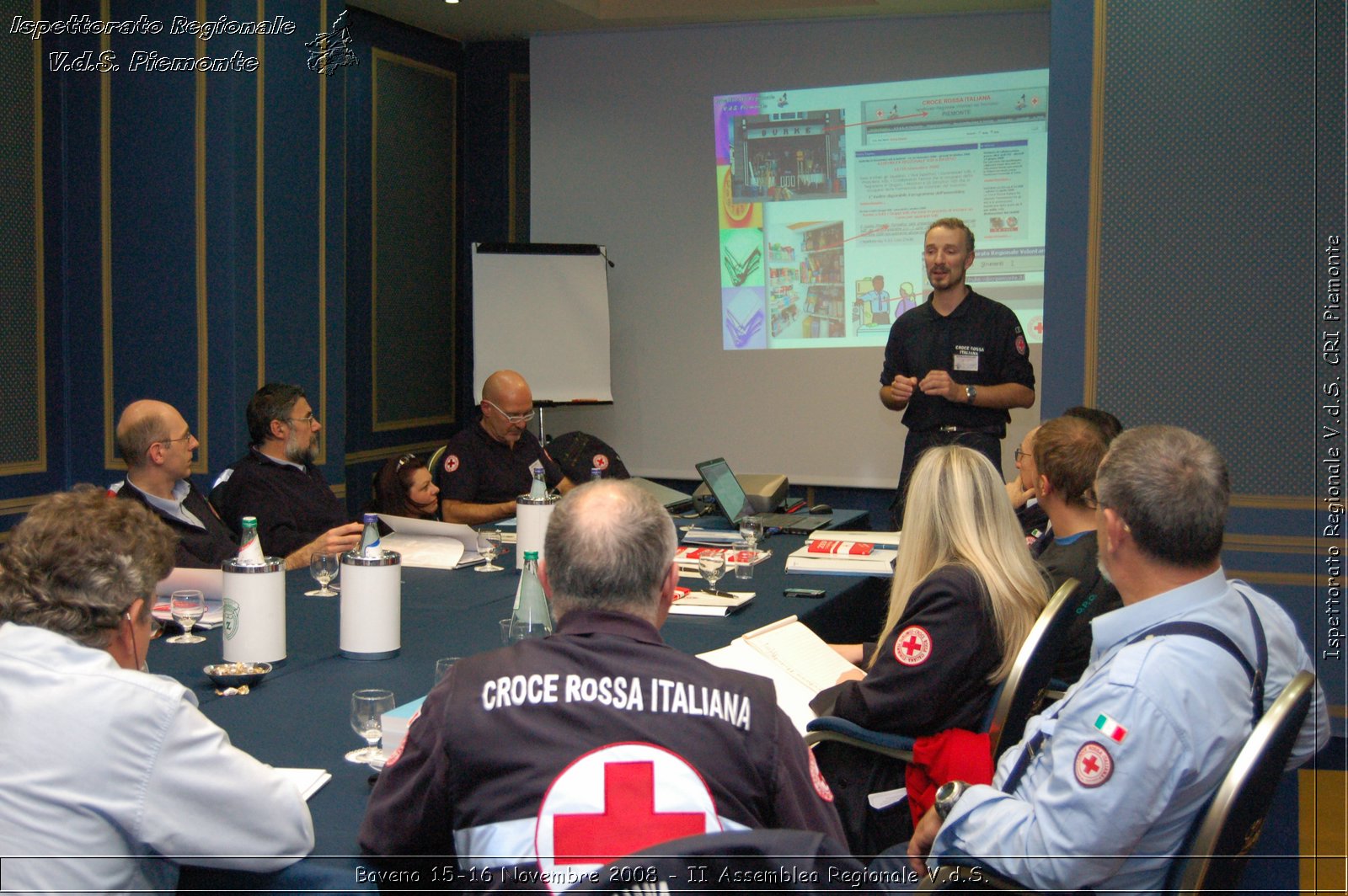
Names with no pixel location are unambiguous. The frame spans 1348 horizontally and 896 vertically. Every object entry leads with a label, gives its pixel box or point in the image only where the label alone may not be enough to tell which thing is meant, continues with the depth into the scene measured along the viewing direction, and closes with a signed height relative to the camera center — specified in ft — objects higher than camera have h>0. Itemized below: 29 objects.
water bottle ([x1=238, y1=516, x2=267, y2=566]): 7.36 -1.15
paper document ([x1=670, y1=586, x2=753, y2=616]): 9.36 -1.93
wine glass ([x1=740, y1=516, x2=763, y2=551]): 12.01 -1.72
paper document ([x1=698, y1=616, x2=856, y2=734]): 7.47 -2.01
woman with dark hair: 13.87 -1.46
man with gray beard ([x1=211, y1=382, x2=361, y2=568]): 12.14 -1.22
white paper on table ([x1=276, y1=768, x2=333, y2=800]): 5.30 -1.92
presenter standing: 15.62 +0.11
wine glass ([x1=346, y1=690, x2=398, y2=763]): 5.85 -1.76
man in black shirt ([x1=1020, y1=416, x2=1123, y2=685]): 8.16 -1.06
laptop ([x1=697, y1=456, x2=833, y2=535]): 13.61 -1.59
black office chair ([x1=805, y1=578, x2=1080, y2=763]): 6.67 -1.95
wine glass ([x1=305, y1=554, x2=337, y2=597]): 9.55 -1.67
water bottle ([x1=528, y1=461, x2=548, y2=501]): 10.61 -1.11
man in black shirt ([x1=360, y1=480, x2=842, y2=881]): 4.04 -1.41
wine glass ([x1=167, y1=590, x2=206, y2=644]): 7.99 -1.69
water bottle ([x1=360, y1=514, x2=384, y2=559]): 7.72 -1.18
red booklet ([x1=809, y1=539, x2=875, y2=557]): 11.84 -1.84
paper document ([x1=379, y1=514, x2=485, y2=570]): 11.09 -1.72
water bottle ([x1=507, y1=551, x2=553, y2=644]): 8.04 -1.70
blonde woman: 6.91 -1.56
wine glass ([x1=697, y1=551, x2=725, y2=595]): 9.88 -1.71
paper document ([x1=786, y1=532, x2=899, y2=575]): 11.21 -1.92
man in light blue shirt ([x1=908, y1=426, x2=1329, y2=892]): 4.84 -1.50
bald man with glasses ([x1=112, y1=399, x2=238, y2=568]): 10.54 -0.95
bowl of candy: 6.86 -1.83
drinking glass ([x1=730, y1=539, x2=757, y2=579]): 10.78 -1.85
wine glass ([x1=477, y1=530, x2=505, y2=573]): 11.02 -1.76
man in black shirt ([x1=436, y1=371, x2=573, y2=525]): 14.74 -1.14
